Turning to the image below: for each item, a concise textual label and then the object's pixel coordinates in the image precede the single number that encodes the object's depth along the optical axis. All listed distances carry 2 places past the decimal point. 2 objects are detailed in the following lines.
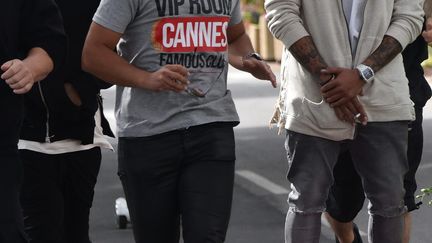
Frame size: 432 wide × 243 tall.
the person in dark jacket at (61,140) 9.28
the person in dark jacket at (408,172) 9.90
